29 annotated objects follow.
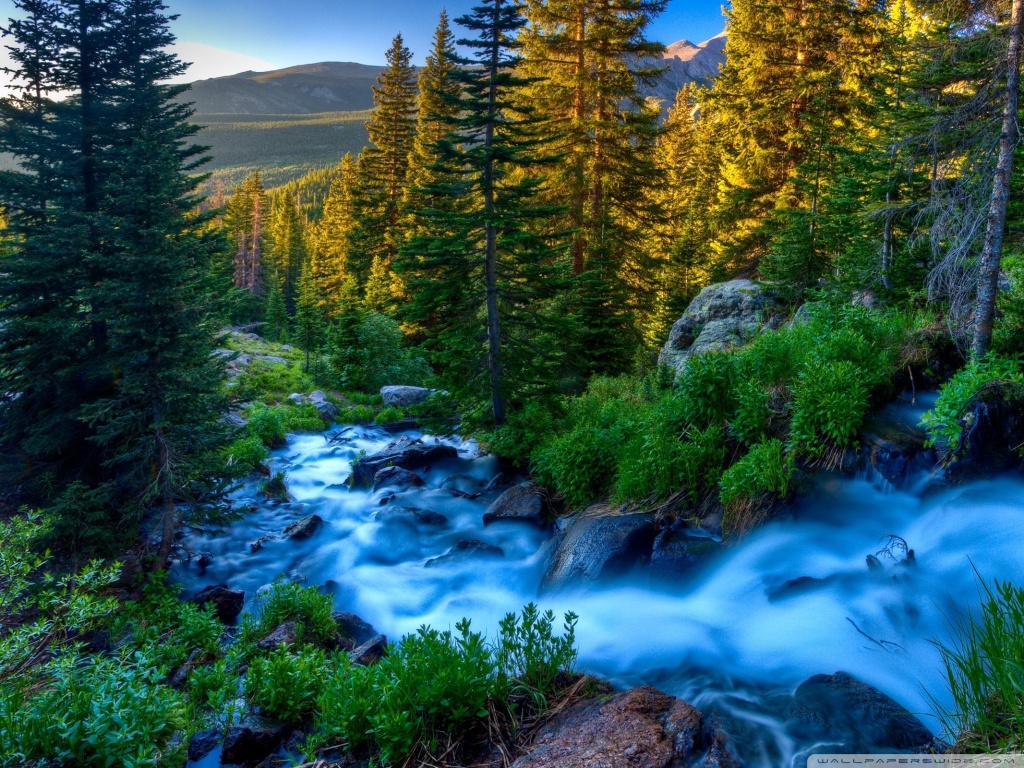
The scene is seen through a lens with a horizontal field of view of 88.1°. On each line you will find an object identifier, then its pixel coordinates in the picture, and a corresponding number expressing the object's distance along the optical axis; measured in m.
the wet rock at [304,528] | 12.48
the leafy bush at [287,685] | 5.41
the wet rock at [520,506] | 10.99
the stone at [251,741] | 5.03
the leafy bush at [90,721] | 3.67
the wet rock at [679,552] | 7.40
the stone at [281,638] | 7.36
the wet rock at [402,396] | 25.52
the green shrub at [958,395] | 6.67
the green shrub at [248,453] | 15.01
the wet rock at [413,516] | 12.13
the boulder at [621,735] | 3.51
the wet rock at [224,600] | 9.41
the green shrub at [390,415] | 23.31
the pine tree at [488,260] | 13.67
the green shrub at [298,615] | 7.92
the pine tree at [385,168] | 37.47
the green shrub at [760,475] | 7.41
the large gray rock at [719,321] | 15.40
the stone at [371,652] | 6.74
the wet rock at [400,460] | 15.38
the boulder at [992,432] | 6.39
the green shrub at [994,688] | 2.85
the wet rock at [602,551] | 7.82
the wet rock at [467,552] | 10.23
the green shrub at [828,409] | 7.44
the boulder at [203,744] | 5.09
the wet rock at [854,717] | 3.93
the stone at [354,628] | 8.16
